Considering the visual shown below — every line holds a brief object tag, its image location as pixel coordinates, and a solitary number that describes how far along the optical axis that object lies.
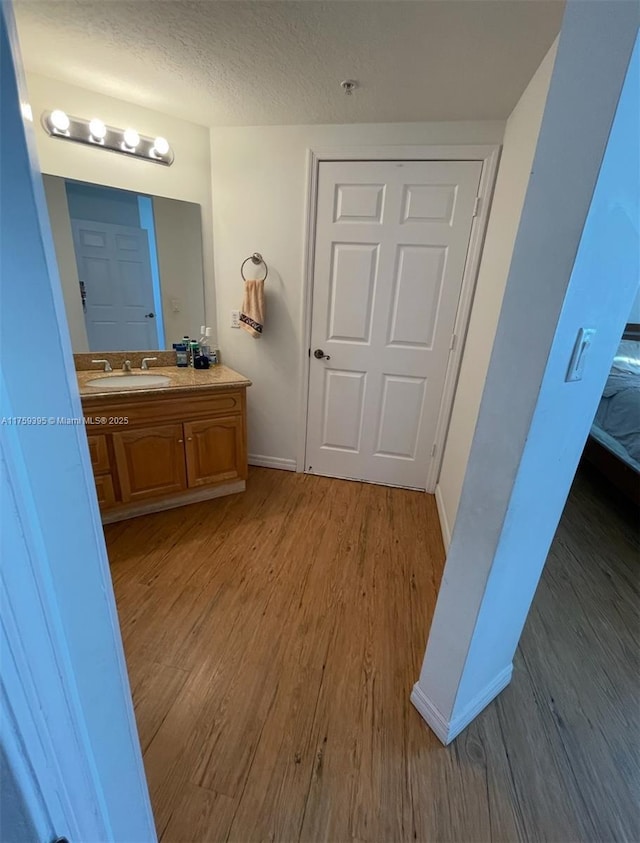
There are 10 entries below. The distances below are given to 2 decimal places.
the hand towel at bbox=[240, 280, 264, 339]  2.33
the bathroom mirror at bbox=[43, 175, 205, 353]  1.98
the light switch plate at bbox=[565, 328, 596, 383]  0.75
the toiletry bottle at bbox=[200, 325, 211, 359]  2.47
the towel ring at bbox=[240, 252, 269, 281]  2.35
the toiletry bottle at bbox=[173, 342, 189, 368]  2.39
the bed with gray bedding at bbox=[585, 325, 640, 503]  2.31
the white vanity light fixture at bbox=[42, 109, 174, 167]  1.81
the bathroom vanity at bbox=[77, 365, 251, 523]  1.83
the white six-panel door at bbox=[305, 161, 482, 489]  2.06
